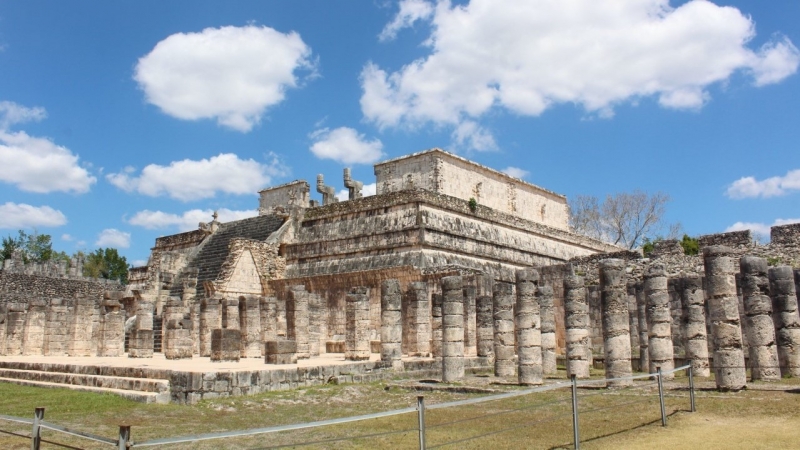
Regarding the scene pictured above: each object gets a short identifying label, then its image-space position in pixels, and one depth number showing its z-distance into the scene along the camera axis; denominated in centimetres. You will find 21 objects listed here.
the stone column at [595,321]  1894
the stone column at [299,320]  1689
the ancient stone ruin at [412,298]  1208
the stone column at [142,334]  1853
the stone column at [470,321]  1808
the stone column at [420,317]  1648
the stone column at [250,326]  1802
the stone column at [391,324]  1517
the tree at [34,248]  5466
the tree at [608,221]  4322
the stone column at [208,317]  1927
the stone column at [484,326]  1580
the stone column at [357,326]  1627
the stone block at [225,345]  1552
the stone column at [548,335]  1511
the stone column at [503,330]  1400
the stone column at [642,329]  1562
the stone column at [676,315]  1714
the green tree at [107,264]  5744
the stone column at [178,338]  1792
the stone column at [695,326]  1216
